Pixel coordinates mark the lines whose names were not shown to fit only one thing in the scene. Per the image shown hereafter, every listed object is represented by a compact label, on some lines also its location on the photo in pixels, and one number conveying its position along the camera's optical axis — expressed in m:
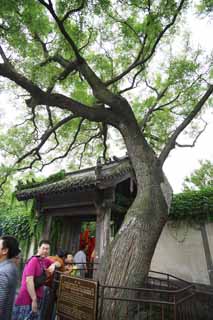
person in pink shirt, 3.15
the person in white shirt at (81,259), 6.31
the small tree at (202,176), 18.67
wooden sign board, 3.03
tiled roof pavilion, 5.69
